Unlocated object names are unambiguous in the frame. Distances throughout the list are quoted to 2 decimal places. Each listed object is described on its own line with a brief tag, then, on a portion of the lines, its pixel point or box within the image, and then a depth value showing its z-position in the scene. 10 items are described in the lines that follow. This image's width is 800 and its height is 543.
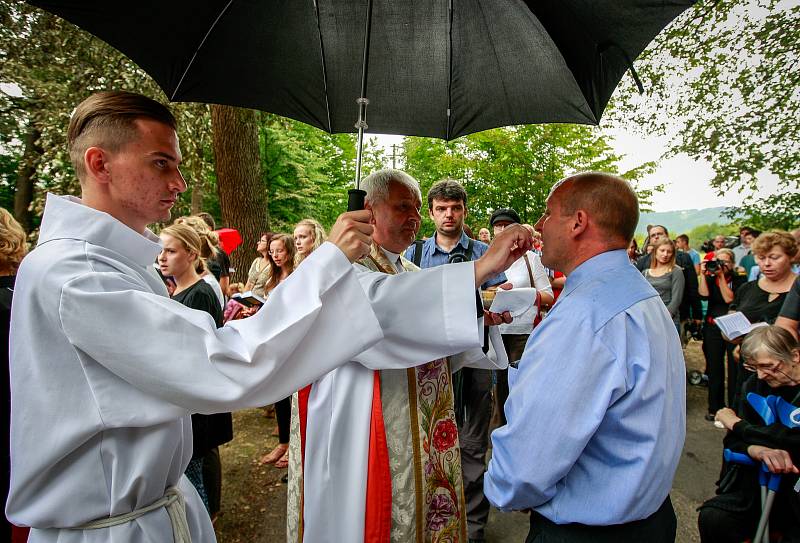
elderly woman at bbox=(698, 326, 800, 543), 2.64
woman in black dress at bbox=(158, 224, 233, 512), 2.92
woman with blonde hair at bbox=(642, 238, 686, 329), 6.17
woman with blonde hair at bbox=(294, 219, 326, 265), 5.11
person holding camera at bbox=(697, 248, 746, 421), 5.66
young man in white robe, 1.07
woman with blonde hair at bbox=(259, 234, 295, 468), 4.73
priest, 1.95
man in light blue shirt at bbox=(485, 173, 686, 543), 1.50
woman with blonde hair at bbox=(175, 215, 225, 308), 3.53
